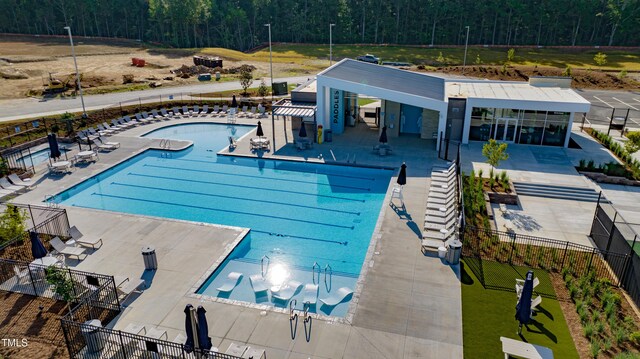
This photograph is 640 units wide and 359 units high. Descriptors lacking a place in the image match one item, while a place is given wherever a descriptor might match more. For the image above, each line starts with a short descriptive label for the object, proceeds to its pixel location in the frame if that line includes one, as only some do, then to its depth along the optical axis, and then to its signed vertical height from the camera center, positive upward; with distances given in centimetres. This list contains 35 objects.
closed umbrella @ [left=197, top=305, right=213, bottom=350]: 1152 -789
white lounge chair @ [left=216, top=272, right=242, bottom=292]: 1595 -919
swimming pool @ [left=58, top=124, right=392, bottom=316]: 1766 -926
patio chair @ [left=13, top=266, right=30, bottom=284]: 1547 -852
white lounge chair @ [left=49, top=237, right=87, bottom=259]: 1736 -868
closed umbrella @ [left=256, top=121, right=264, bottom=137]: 3075 -739
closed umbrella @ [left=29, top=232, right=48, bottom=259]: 1584 -788
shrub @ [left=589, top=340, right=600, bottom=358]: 1238 -883
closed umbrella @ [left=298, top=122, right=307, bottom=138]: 3006 -722
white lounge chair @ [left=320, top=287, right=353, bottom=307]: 1535 -933
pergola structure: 3080 -603
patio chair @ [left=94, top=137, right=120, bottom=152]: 3062 -827
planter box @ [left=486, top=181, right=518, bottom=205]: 2309 -880
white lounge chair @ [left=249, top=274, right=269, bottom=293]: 1608 -929
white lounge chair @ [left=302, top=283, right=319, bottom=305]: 1540 -924
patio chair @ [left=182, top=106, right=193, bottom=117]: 3944 -785
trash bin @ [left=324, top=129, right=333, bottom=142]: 3166 -781
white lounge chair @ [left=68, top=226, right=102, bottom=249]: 1809 -865
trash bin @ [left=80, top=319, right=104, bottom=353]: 1217 -838
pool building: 2948 -554
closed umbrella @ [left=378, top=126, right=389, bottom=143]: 2880 -724
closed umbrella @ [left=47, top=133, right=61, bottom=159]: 2612 -720
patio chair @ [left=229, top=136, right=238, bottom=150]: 3081 -830
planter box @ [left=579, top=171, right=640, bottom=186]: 2499 -859
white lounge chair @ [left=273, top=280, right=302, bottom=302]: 1569 -929
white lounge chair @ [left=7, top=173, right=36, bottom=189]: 2425 -850
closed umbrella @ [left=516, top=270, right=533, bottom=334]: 1291 -785
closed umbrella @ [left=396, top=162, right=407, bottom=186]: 2197 -742
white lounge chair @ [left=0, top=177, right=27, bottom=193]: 2352 -853
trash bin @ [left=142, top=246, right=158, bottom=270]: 1650 -850
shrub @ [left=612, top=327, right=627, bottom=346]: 1297 -891
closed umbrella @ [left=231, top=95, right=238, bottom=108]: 4091 -726
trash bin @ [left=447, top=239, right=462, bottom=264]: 1678 -841
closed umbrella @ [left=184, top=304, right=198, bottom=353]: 1130 -779
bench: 1196 -863
